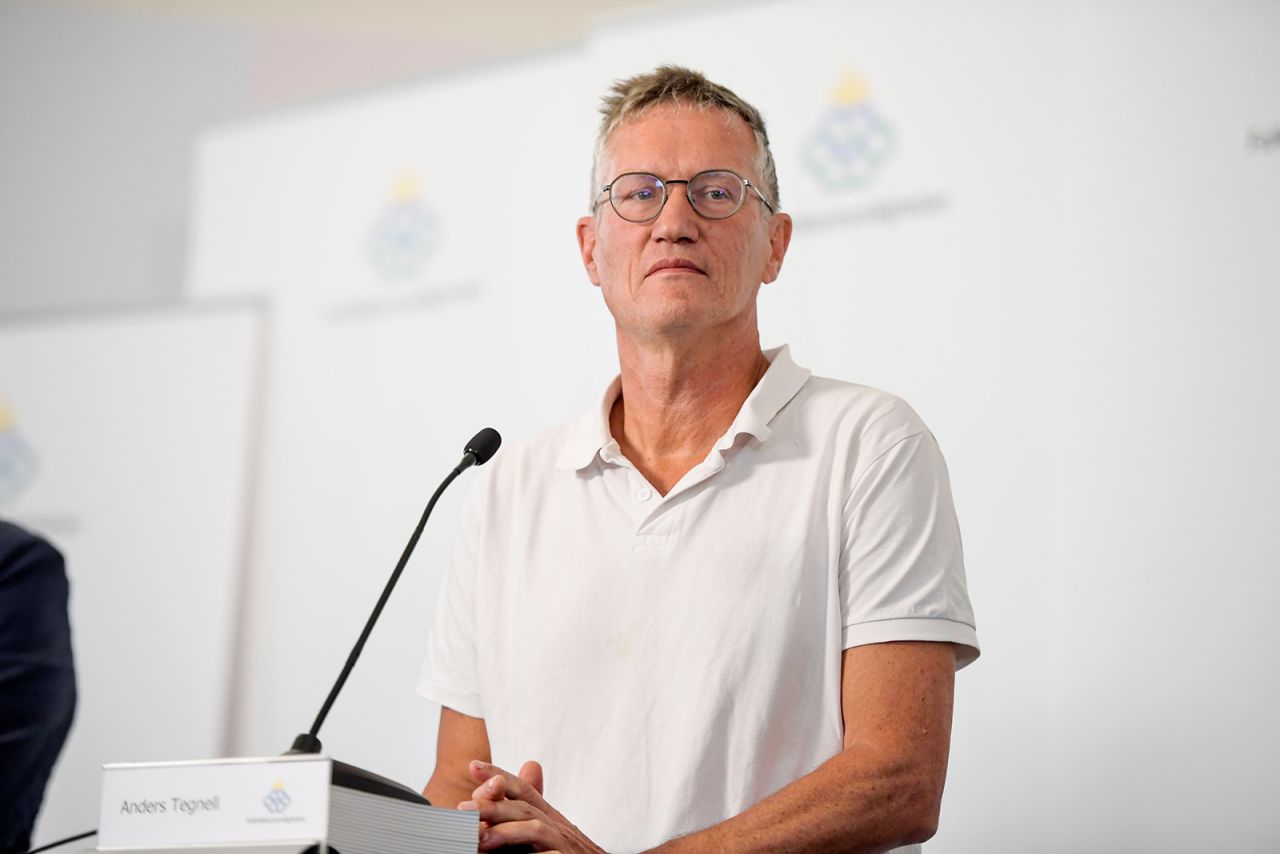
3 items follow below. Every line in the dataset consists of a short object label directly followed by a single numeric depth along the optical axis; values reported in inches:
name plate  77.8
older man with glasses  87.1
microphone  79.6
